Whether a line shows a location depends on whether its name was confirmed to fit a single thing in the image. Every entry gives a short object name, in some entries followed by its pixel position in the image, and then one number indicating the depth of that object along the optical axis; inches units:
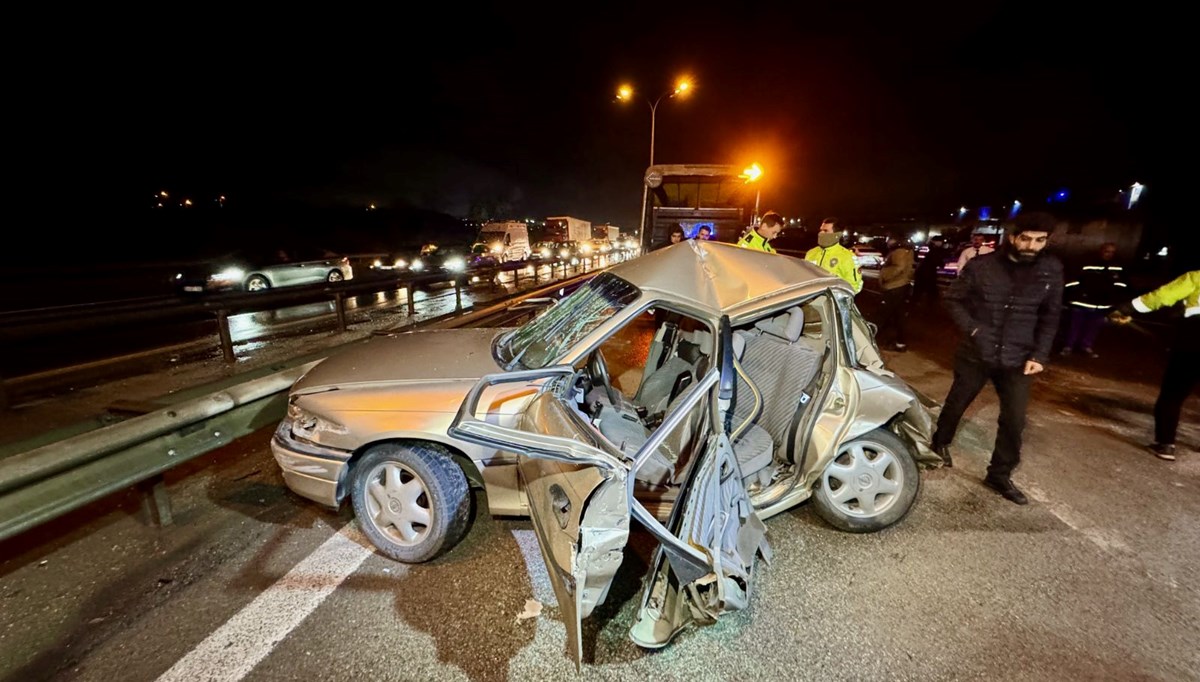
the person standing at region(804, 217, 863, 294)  208.2
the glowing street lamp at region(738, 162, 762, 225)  502.3
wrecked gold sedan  74.0
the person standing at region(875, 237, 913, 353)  271.0
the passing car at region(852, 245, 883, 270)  980.4
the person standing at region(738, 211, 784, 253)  235.9
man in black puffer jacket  123.9
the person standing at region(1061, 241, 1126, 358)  275.0
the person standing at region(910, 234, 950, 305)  352.1
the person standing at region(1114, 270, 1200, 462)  148.7
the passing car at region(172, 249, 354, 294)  489.0
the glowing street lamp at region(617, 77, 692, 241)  825.5
